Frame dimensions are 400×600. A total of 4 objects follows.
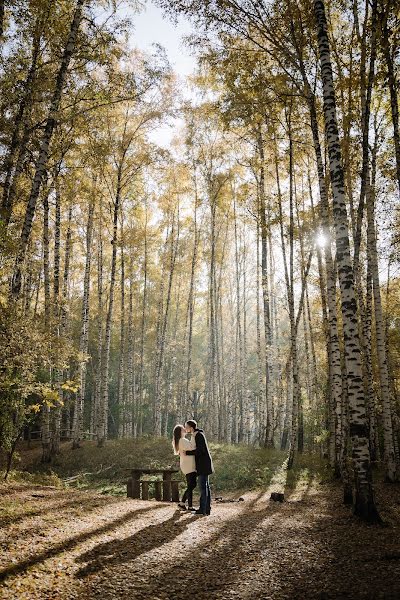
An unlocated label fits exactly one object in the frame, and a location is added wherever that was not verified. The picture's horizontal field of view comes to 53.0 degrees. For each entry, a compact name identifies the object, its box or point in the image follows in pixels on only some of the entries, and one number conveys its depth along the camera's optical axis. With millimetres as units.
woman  7801
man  7438
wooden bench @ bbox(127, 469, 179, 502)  9945
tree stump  9469
